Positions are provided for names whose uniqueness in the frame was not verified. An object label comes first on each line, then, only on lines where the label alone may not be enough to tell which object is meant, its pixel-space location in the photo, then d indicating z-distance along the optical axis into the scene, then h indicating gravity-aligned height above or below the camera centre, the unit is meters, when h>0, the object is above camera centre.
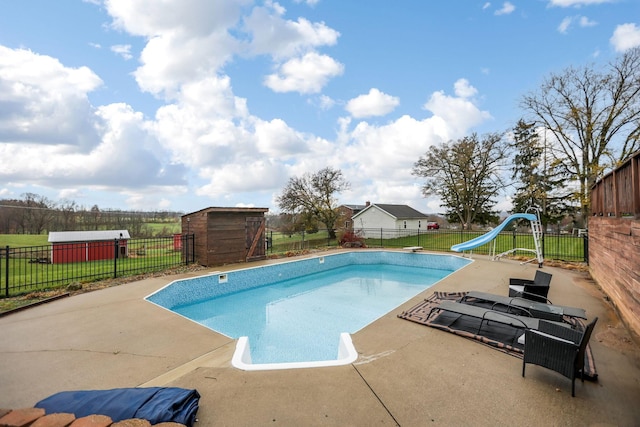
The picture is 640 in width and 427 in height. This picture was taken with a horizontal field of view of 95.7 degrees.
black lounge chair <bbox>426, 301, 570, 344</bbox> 4.44 -1.56
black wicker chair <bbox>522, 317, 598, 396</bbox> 2.97 -1.45
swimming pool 5.36 -2.31
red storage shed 16.58 -1.15
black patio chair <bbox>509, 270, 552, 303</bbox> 6.08 -1.53
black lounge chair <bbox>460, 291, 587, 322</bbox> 4.93 -1.61
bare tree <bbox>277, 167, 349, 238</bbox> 26.34 +2.53
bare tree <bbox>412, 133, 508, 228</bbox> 26.11 +4.34
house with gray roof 28.58 +0.18
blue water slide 11.02 -0.85
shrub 16.84 -1.15
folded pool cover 2.35 -1.52
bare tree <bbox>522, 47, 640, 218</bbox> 16.17 +6.21
